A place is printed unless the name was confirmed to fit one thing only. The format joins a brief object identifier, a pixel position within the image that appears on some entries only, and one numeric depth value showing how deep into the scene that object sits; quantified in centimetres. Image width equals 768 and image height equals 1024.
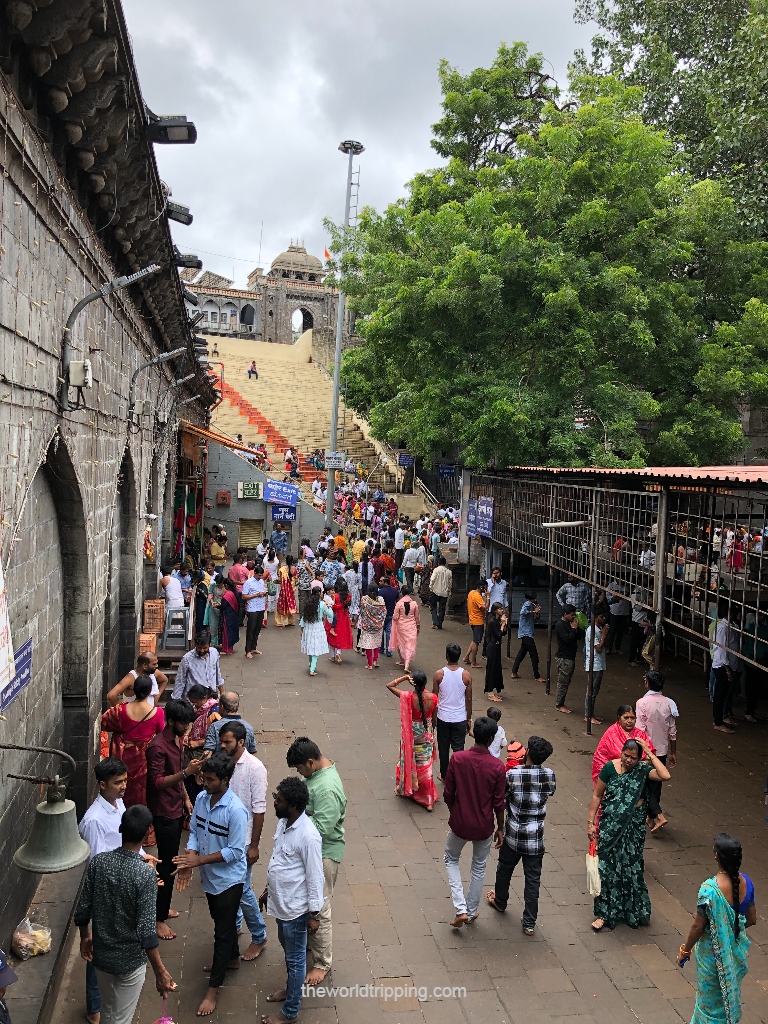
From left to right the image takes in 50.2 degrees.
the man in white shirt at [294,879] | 451
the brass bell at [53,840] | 346
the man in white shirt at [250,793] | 521
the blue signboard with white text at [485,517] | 1484
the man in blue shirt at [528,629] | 1195
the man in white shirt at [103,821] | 457
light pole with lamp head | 2238
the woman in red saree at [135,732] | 581
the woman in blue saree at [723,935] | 412
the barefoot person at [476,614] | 1295
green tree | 1385
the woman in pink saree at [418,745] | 749
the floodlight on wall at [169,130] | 608
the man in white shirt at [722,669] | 966
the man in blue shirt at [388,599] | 1296
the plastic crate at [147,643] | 1066
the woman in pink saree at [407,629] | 1209
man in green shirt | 489
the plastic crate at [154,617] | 1173
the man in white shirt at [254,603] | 1308
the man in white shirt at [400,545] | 1970
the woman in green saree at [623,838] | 573
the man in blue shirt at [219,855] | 464
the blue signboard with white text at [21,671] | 442
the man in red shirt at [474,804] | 548
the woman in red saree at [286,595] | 1577
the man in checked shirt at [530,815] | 554
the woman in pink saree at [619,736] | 614
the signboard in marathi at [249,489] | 2439
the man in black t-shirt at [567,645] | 1016
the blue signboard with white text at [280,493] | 2161
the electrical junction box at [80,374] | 538
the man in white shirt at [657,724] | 732
